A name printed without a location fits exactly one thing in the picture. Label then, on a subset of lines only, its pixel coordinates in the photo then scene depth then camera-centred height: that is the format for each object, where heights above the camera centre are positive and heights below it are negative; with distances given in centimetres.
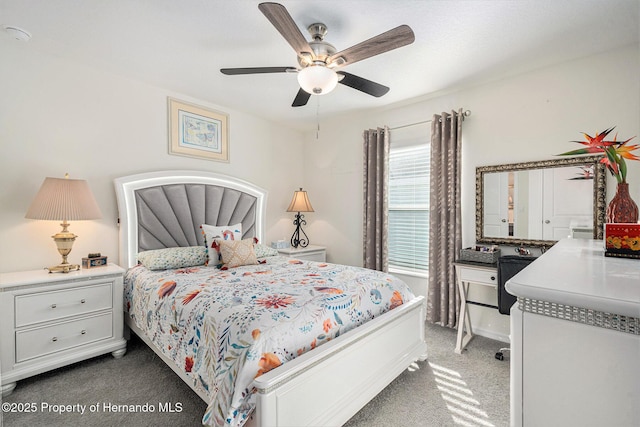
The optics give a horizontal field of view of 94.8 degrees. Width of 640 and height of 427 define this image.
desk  252 -57
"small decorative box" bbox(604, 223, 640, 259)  114 -10
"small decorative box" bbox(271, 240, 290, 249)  404 -43
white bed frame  129 -87
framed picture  325 +95
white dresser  61 -31
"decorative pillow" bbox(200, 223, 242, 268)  284 -24
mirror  239 +12
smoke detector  209 +131
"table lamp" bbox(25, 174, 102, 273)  220 +5
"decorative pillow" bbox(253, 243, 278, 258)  319 -42
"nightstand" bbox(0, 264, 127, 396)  199 -79
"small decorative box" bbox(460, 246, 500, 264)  259 -37
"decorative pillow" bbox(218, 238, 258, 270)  272 -38
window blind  344 +7
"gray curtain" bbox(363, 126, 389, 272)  360 +19
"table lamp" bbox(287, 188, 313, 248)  410 +4
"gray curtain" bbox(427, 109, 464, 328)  302 -5
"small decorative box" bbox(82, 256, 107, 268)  251 -42
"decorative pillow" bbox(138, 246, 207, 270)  261 -41
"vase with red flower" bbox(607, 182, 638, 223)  129 +3
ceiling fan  164 +101
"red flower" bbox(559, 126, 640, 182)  120 +26
